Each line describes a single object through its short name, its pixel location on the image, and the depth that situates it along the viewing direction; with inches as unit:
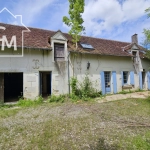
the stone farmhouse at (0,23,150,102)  350.3
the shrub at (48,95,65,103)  358.9
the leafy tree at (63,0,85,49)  417.1
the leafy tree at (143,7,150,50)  341.4
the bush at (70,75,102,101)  382.0
